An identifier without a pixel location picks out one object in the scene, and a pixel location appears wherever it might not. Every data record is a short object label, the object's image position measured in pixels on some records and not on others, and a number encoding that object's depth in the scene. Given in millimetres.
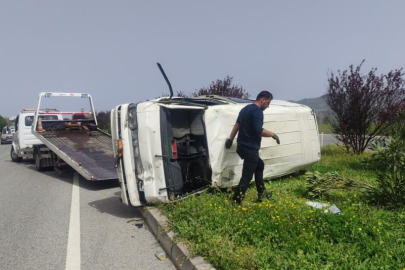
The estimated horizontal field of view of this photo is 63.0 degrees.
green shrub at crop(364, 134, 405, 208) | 4512
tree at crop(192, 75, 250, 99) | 14938
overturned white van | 5117
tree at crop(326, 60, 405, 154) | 9883
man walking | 4941
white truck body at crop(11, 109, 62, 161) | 12188
